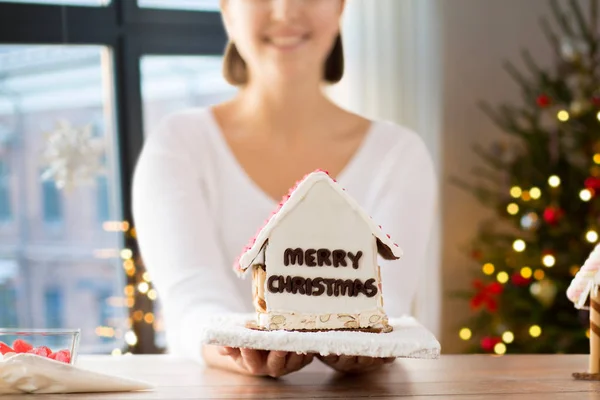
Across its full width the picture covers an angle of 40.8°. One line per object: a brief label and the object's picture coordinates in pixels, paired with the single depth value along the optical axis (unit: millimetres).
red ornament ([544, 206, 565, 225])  2859
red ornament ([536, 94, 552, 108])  2942
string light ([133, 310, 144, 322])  3322
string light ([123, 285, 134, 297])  3389
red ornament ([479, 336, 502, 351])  3010
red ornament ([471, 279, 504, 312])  2998
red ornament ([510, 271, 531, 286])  2936
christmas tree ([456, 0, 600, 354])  2867
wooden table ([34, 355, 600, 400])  940
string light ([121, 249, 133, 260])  3363
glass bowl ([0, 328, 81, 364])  976
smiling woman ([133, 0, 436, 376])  1506
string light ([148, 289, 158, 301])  3244
